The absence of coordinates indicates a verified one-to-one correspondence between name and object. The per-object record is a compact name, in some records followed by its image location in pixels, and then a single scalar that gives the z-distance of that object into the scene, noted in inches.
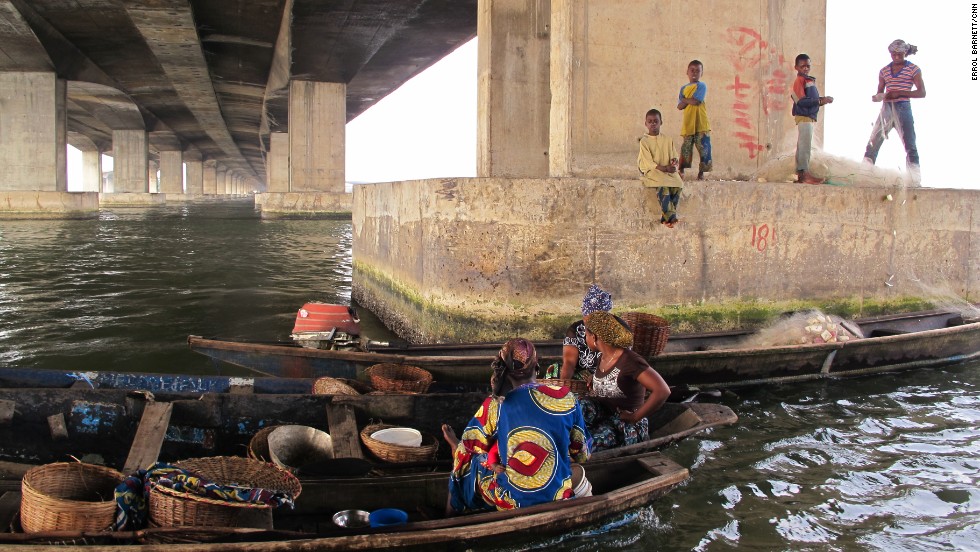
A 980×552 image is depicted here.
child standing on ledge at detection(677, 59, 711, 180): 343.0
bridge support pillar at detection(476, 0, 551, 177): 487.2
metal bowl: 170.4
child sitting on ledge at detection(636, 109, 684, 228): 323.0
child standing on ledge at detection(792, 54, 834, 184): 369.7
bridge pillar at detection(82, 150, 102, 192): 2965.1
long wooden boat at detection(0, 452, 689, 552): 139.9
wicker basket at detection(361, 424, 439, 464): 194.7
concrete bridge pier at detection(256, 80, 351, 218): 1418.6
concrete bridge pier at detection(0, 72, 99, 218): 1304.1
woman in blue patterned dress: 152.6
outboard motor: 312.0
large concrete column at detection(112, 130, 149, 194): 2235.5
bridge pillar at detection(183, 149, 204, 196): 3550.7
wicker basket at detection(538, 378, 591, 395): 235.5
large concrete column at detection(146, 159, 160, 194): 3944.4
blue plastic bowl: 164.6
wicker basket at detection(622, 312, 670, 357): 287.2
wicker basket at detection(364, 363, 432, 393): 252.1
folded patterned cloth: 147.9
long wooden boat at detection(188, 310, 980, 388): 286.5
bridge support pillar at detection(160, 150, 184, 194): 2906.0
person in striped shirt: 396.8
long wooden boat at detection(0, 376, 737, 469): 200.1
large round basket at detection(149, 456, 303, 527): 145.2
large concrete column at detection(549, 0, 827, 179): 351.9
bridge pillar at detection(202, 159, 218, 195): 4284.0
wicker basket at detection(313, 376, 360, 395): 240.7
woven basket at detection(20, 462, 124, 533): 141.3
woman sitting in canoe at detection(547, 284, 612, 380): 243.8
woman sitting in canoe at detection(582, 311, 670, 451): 197.3
